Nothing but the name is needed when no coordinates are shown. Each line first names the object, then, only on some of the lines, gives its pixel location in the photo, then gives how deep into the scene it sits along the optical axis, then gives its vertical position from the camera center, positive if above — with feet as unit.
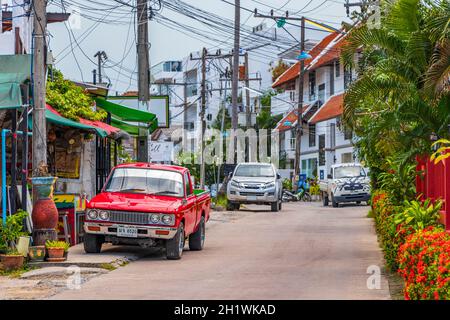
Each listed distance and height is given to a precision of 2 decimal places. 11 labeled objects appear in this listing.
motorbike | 188.19 -4.14
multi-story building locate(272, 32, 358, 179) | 199.31 +14.24
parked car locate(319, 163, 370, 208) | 141.59 -1.26
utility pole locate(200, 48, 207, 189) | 139.99 +11.60
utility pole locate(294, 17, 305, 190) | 185.31 +10.23
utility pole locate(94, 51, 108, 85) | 200.08 +25.49
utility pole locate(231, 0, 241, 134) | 146.10 +18.38
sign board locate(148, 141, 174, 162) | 133.39 +3.50
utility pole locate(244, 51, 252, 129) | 215.35 +15.77
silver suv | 130.11 -1.46
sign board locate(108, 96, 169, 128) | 104.06 +7.58
